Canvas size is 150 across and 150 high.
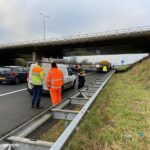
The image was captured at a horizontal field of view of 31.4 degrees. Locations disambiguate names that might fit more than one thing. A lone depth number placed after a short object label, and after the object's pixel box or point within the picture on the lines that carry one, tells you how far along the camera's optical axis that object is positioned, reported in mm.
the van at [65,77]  14586
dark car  22888
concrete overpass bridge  46312
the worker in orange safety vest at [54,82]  10336
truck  53328
